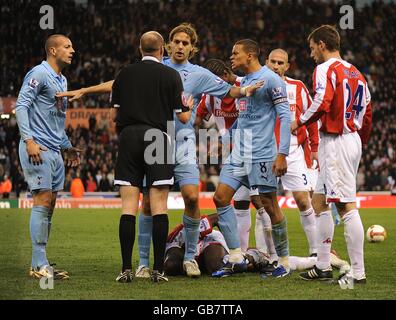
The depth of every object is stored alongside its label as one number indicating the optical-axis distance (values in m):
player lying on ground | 16.78
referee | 15.03
